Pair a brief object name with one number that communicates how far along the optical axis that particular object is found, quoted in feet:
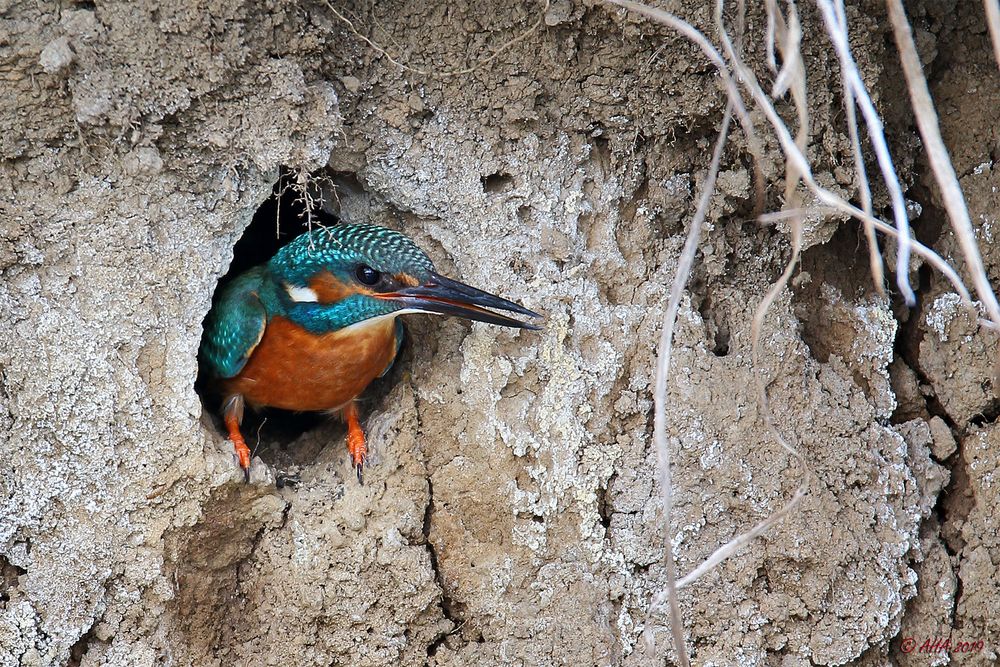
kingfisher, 20.22
